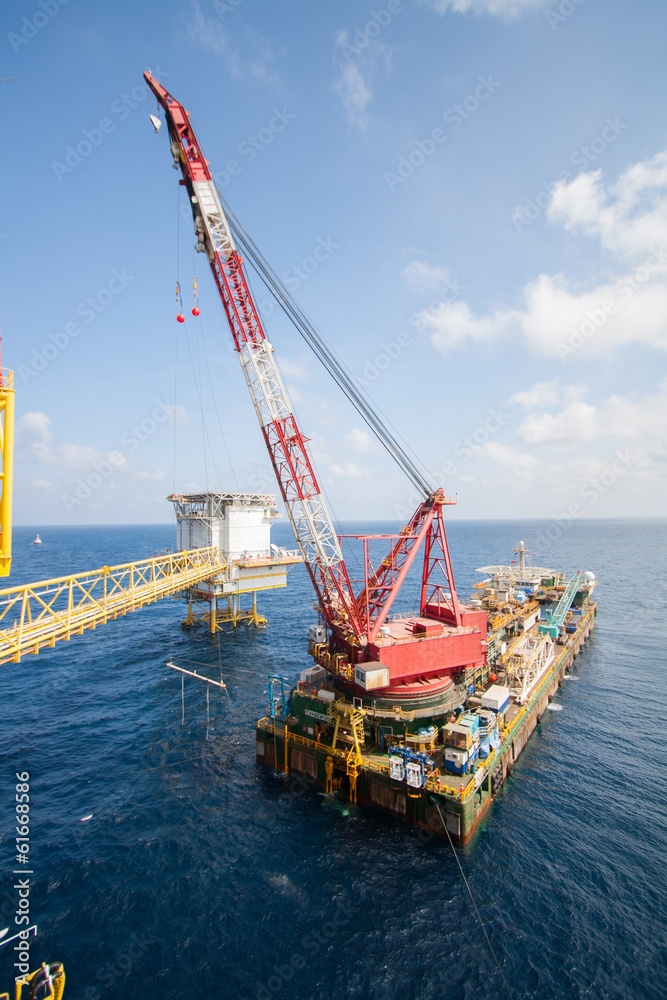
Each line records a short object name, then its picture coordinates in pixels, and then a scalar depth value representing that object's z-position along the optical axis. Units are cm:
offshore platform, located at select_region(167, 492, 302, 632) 6531
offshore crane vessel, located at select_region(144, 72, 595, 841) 3075
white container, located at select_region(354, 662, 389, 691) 3275
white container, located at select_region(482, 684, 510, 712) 3750
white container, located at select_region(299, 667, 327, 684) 4112
